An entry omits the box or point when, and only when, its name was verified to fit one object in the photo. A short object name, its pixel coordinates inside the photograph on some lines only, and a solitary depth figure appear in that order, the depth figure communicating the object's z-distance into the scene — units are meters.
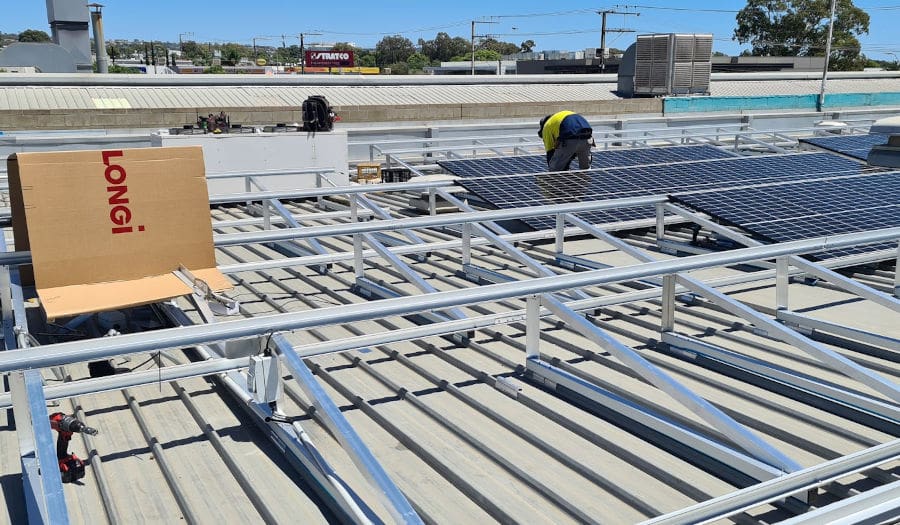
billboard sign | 92.00
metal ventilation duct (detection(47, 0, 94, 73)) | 36.00
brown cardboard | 5.63
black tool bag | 14.78
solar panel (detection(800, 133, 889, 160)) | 14.31
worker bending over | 11.95
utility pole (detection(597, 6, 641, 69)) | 67.69
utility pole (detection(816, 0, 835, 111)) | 27.87
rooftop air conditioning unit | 27.34
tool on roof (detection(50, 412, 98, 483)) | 4.07
